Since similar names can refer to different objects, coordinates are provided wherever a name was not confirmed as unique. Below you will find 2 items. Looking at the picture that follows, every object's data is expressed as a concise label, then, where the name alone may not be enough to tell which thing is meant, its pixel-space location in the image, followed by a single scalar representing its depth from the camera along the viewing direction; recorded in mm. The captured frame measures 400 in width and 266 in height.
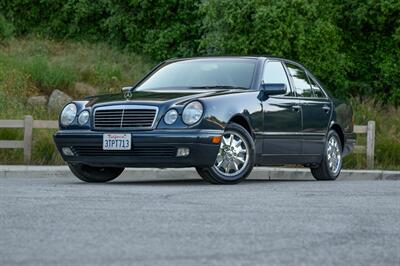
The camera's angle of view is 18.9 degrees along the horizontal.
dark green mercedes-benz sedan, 12656
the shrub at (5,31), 36625
